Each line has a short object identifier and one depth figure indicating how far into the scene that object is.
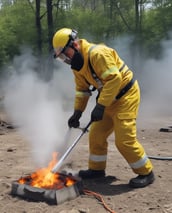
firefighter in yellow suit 4.75
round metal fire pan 4.54
